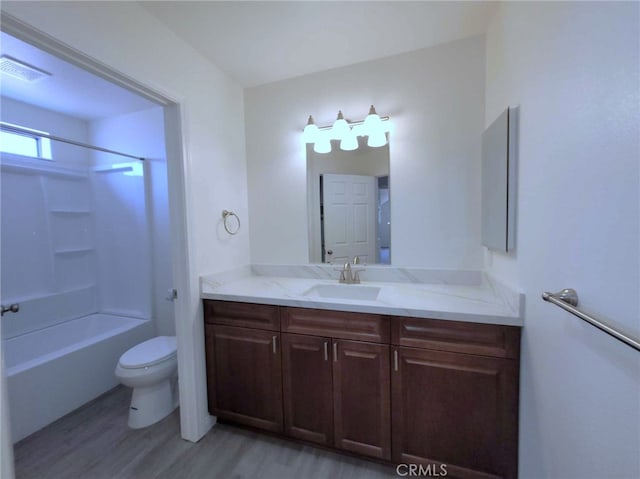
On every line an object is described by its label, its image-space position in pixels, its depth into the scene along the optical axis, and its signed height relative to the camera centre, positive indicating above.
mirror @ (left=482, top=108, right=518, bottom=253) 1.24 +0.19
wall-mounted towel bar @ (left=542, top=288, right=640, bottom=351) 0.54 -0.24
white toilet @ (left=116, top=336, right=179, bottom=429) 1.77 -1.00
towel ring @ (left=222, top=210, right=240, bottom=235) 1.94 +0.05
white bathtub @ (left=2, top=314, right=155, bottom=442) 1.69 -0.99
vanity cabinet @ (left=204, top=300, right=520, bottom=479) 1.23 -0.83
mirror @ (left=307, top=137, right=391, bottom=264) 1.92 +0.14
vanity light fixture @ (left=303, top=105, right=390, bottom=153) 1.82 +0.64
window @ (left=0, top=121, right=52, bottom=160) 2.25 +0.76
